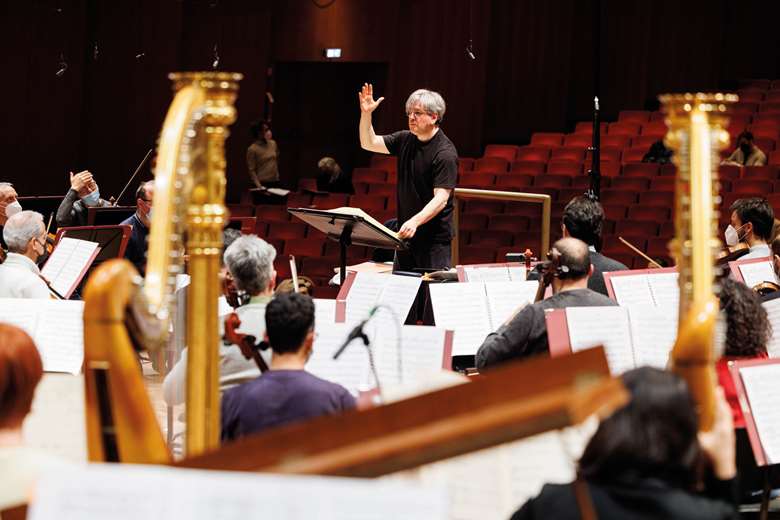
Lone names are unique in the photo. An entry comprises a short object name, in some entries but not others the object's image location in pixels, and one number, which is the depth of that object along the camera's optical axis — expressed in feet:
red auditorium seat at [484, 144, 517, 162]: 82.07
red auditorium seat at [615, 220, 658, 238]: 63.98
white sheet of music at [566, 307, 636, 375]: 24.00
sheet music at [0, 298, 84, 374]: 25.00
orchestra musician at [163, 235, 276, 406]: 22.33
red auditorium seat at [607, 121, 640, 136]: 83.35
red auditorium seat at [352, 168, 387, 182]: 79.71
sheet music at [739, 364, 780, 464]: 21.93
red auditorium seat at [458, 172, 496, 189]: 75.82
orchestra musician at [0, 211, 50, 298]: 31.01
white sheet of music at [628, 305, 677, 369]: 24.54
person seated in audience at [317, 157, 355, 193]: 79.25
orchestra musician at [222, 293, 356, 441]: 18.12
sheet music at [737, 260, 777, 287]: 34.40
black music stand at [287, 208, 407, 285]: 33.91
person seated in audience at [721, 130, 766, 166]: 72.79
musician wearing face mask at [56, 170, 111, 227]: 49.80
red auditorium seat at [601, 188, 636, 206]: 68.23
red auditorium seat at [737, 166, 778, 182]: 67.56
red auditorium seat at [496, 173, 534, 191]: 73.48
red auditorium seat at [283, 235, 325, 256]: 68.38
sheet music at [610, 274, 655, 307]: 30.12
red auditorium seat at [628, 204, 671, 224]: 65.10
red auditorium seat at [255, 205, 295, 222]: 74.03
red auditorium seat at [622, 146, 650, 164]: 77.74
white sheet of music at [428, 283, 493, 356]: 29.43
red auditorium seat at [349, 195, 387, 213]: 73.41
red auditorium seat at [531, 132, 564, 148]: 83.76
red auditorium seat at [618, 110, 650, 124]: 86.22
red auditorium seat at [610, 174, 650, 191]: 69.77
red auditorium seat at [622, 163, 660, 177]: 71.77
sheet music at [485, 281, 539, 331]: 29.94
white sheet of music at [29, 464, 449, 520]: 8.21
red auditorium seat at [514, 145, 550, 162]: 80.43
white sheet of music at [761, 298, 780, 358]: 27.53
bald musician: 26.30
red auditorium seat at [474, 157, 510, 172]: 78.64
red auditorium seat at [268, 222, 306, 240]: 70.49
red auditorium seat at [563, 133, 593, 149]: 81.15
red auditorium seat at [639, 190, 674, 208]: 66.54
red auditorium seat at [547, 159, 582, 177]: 75.56
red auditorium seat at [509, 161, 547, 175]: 77.46
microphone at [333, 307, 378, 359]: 19.92
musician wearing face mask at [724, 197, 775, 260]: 37.22
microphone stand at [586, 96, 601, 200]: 56.90
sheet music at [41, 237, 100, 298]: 34.14
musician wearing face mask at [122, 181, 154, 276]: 43.55
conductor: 36.50
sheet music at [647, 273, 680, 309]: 30.25
